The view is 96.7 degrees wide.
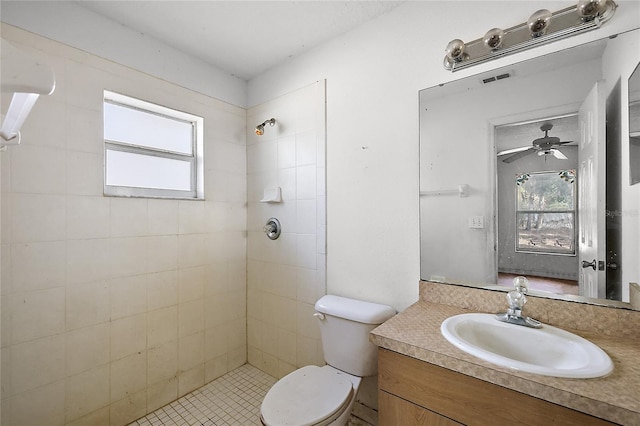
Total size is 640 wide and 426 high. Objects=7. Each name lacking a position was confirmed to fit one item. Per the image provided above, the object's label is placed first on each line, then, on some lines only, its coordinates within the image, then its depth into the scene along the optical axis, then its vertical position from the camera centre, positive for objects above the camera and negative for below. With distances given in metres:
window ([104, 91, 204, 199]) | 1.72 +0.42
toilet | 1.20 -0.84
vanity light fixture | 1.03 +0.72
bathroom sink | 0.79 -0.45
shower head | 2.08 +0.64
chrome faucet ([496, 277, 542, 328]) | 1.07 -0.39
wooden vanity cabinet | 0.75 -0.57
